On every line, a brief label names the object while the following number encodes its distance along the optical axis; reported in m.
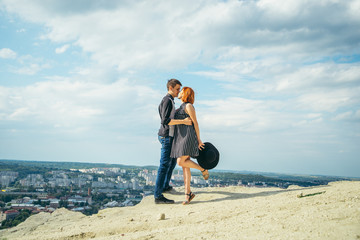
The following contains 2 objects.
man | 6.80
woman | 6.71
